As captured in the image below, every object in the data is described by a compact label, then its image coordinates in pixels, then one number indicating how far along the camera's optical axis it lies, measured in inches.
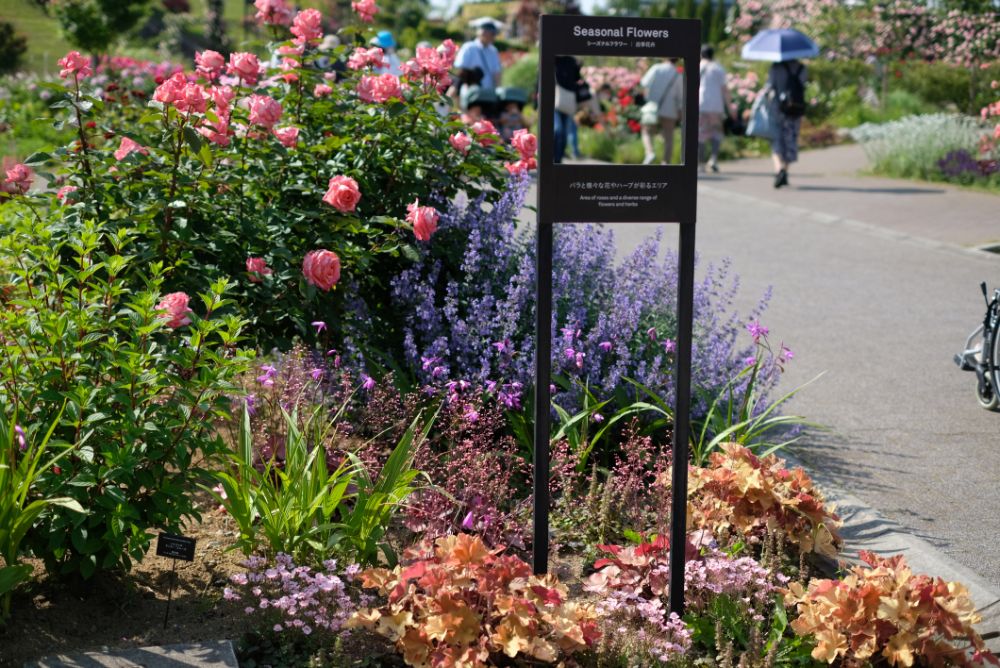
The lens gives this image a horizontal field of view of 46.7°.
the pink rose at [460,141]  199.2
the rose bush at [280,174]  173.0
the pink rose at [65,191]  177.2
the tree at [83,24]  932.0
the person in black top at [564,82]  591.2
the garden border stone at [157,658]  118.0
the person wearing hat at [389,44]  481.7
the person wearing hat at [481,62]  597.9
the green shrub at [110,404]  124.7
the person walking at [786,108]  588.4
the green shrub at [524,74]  1173.8
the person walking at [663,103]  641.6
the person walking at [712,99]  637.9
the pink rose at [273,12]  204.4
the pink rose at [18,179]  182.2
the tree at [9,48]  1288.1
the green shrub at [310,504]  135.7
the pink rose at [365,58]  205.5
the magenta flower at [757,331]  191.9
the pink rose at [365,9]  207.3
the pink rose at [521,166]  211.2
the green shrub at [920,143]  622.5
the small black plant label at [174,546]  129.2
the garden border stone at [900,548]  145.3
